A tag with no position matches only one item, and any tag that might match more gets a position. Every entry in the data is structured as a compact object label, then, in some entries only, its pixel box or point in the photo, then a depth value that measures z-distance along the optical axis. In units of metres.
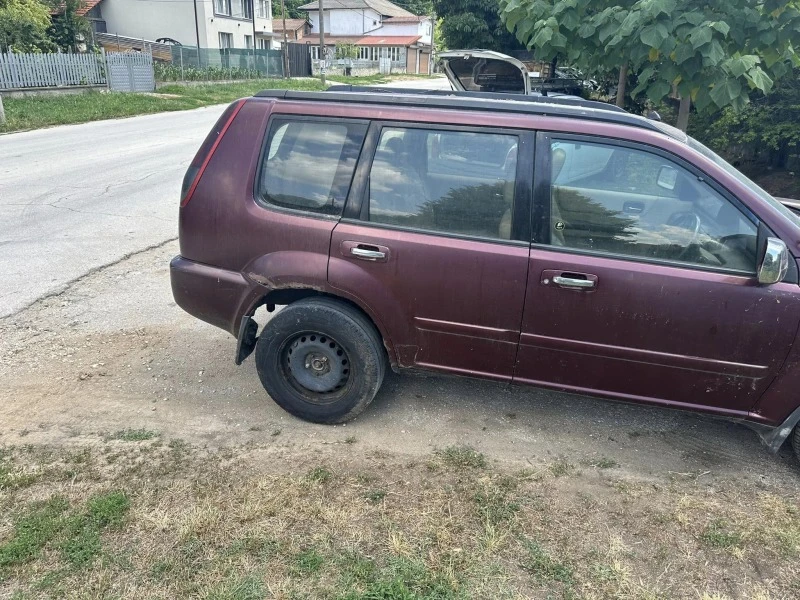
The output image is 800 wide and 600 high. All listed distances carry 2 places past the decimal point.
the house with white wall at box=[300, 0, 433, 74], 67.06
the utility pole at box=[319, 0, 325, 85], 41.72
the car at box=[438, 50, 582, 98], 10.30
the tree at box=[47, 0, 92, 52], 29.03
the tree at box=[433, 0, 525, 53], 19.00
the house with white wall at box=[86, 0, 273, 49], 39.66
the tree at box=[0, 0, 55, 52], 23.48
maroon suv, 2.92
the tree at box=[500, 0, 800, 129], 4.97
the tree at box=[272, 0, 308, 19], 72.88
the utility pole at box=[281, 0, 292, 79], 39.75
